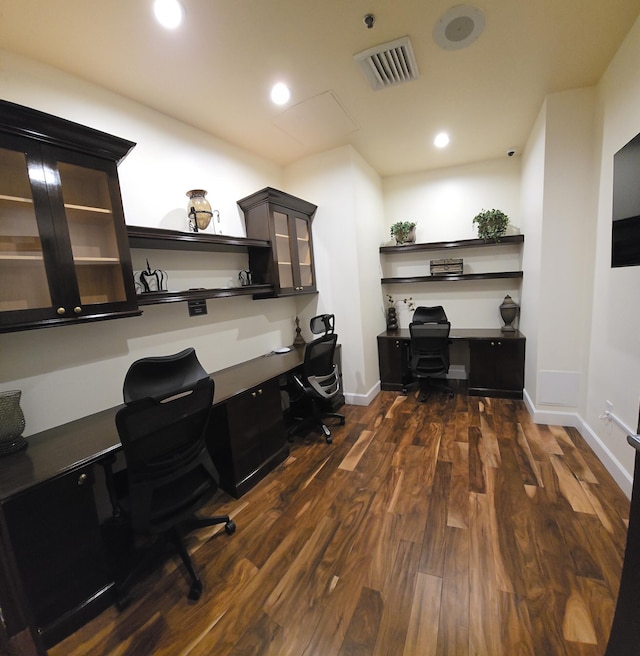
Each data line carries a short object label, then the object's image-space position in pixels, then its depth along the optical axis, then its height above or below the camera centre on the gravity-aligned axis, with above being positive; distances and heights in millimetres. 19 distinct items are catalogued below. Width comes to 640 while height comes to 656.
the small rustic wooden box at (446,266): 4184 +255
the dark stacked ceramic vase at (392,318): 4523 -472
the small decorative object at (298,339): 3783 -574
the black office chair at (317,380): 2812 -858
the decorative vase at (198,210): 2475 +758
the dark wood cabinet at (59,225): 1491 +475
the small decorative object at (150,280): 2207 +181
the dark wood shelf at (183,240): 2021 +482
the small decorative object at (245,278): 3062 +204
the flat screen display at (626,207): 1532 +358
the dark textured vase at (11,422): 1497 -560
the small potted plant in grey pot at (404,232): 4273 +799
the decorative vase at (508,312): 3875 -424
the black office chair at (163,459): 1440 -828
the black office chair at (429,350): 3603 -807
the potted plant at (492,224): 3791 +735
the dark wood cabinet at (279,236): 2975 +631
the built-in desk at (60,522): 1269 -955
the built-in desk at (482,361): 3570 -993
